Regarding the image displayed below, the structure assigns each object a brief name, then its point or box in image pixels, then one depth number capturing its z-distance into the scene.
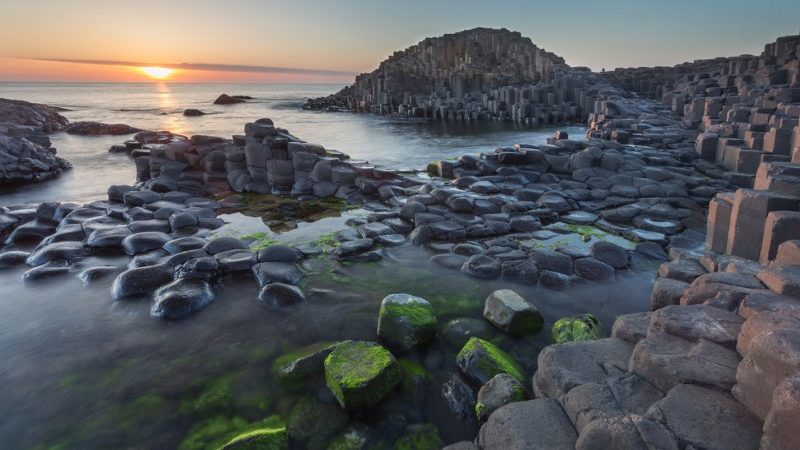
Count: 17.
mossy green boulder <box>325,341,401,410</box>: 4.11
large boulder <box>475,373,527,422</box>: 3.97
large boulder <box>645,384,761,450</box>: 2.69
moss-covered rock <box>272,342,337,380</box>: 4.65
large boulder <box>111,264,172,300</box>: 6.58
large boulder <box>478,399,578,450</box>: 3.14
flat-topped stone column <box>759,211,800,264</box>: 5.23
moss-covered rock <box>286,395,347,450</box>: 3.90
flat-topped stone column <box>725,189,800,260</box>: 5.70
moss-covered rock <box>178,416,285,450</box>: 3.92
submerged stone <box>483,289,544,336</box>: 5.29
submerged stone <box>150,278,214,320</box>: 6.01
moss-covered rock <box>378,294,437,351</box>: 5.08
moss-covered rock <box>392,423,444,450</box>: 3.82
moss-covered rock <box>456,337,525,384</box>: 4.44
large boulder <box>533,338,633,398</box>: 3.83
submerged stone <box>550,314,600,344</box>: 5.09
